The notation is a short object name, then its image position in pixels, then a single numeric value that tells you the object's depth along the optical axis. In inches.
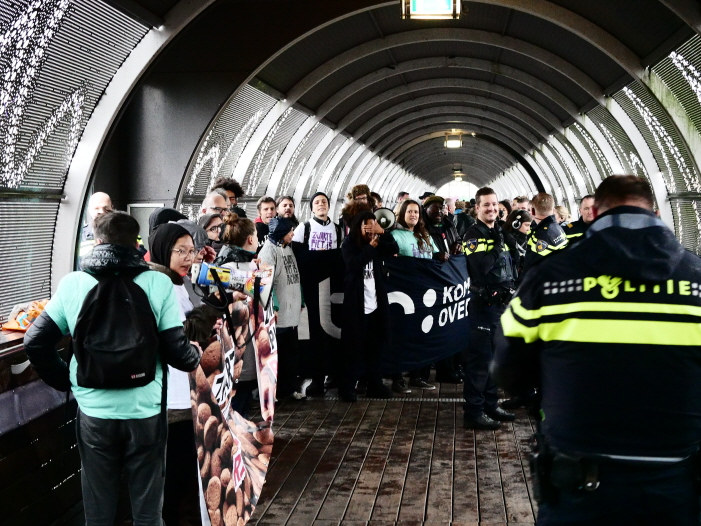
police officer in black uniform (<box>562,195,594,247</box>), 311.6
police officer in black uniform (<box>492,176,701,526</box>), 114.4
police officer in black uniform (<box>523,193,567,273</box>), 308.0
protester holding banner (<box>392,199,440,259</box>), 354.0
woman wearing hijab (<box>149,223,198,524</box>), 179.6
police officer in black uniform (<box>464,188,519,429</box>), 293.3
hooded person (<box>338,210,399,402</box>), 329.1
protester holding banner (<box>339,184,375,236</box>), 339.6
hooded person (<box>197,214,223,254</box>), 280.7
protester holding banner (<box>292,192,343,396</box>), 343.0
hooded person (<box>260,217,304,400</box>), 301.0
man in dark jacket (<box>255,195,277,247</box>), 366.0
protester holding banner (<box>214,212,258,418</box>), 256.8
